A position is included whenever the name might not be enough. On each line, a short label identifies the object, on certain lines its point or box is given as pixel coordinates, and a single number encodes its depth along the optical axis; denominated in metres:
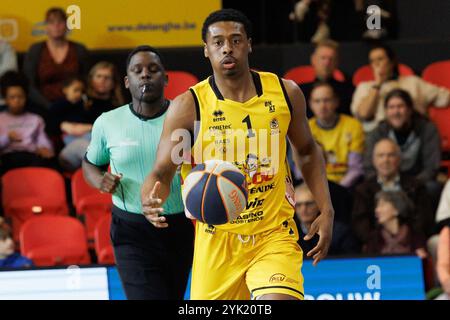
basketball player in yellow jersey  10.71
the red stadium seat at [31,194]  16.59
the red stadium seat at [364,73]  18.08
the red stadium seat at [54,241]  15.53
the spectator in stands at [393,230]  15.31
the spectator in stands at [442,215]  15.16
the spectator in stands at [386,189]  15.47
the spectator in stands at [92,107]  16.04
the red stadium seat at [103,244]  15.27
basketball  10.41
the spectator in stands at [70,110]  16.61
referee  12.11
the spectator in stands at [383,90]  17.11
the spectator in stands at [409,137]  16.53
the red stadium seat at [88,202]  16.18
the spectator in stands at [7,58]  17.54
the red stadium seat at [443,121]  17.85
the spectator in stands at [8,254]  14.89
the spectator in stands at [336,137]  16.21
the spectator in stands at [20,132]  16.87
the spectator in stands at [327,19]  18.72
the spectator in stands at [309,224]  14.79
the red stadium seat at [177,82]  15.86
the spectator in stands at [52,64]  17.22
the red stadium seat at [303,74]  17.44
